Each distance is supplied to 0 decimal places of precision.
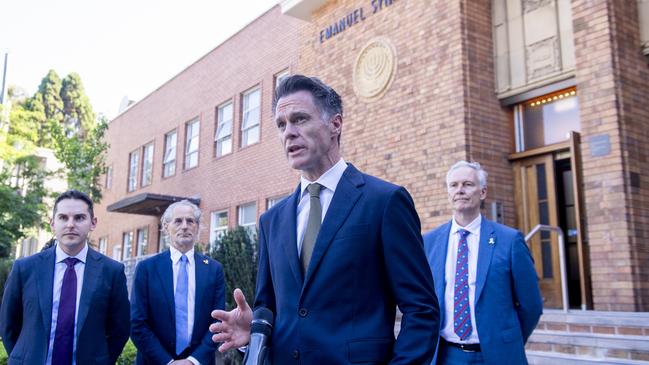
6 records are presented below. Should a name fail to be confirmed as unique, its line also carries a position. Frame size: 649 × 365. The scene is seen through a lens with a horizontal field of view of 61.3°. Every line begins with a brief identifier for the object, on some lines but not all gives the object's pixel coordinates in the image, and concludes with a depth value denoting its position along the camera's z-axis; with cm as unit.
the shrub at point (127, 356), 600
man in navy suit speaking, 190
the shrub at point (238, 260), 914
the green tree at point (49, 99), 3427
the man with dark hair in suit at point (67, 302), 352
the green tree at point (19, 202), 1591
